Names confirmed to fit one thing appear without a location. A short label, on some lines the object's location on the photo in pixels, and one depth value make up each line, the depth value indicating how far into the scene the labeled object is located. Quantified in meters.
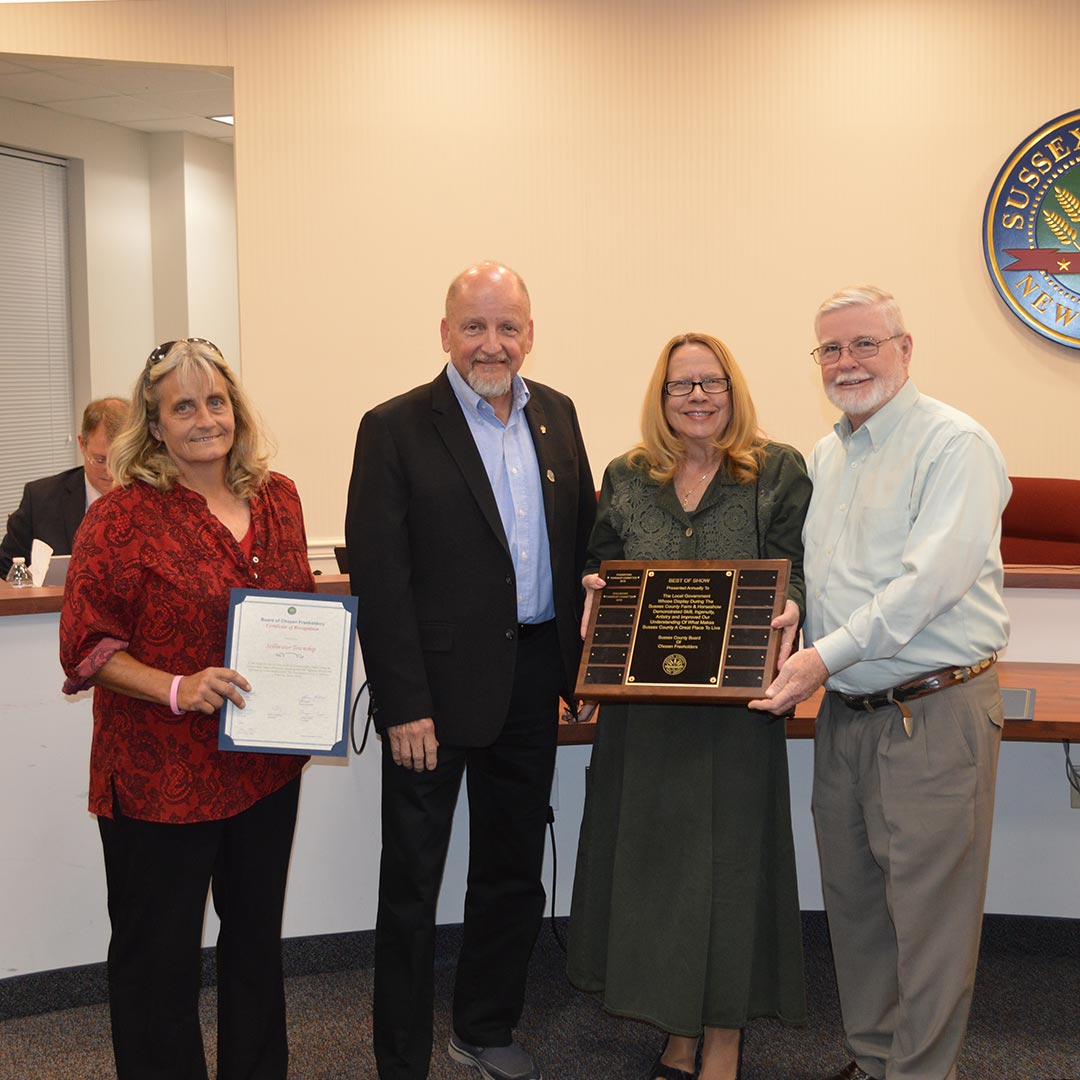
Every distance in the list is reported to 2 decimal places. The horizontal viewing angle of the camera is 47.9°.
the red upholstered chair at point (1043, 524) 4.20
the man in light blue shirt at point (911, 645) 2.29
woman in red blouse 2.12
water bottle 3.47
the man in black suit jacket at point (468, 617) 2.48
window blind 6.96
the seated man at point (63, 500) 4.03
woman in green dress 2.52
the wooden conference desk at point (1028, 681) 2.70
